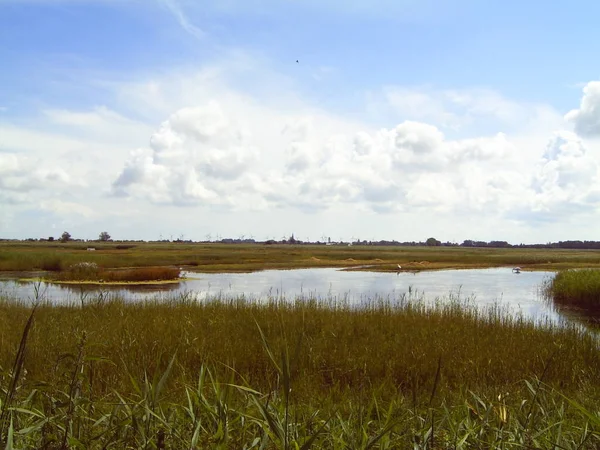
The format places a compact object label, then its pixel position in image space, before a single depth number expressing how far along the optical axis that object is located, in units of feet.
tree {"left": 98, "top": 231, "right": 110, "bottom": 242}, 524.52
